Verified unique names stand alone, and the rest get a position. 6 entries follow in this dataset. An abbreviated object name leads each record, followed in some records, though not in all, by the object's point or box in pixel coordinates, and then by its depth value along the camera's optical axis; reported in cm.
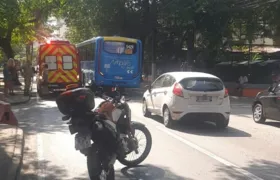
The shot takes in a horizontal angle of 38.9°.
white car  1038
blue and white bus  2058
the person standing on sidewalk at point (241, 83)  2430
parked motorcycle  516
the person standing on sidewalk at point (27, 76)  1918
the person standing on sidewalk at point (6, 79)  1826
